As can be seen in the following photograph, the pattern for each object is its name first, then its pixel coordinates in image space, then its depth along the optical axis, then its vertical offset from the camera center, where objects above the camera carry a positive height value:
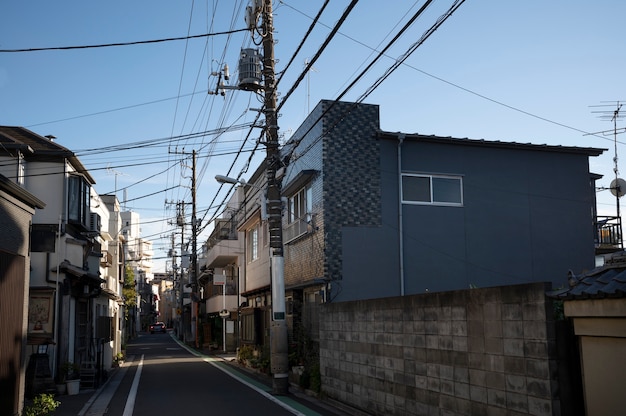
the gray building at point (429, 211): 19.83 +2.57
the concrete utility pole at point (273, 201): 17.80 +2.68
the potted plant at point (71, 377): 18.56 -2.39
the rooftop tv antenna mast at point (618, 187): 20.55 +3.25
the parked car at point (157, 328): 95.75 -4.96
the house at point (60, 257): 18.53 +1.25
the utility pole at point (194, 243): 45.66 +3.66
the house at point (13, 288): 10.72 +0.17
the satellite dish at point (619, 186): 20.55 +3.25
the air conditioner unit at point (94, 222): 23.74 +2.84
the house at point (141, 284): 83.31 +2.13
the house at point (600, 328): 6.53 -0.45
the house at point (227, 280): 39.00 +0.89
